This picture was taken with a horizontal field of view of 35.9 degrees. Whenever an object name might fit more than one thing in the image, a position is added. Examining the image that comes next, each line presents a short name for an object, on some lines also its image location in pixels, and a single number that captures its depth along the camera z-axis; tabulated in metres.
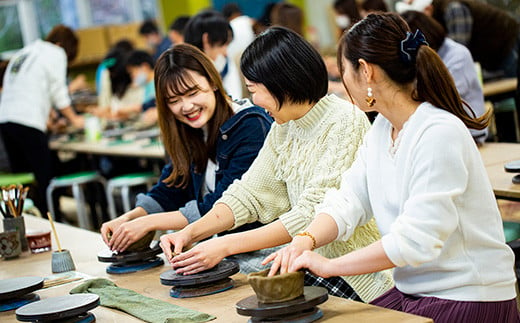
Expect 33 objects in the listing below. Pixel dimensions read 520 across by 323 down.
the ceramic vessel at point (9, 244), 2.96
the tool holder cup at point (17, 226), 3.09
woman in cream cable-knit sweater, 2.29
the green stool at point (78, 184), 6.41
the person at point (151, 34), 9.85
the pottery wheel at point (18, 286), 2.21
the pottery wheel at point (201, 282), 2.09
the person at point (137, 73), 7.47
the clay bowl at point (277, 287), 1.70
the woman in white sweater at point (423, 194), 1.69
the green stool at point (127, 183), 6.05
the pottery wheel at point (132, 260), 2.49
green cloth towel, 1.87
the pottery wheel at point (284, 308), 1.67
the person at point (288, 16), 6.64
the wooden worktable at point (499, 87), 5.47
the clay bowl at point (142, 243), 2.57
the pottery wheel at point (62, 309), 1.88
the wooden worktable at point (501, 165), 2.60
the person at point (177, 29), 6.77
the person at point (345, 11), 6.83
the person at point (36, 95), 6.36
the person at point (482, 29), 5.42
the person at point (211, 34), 4.88
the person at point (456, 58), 3.79
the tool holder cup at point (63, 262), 2.60
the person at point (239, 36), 5.69
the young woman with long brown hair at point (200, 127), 2.81
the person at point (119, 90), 7.77
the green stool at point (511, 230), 3.03
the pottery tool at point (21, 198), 3.08
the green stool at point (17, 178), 6.65
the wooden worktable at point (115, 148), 5.46
